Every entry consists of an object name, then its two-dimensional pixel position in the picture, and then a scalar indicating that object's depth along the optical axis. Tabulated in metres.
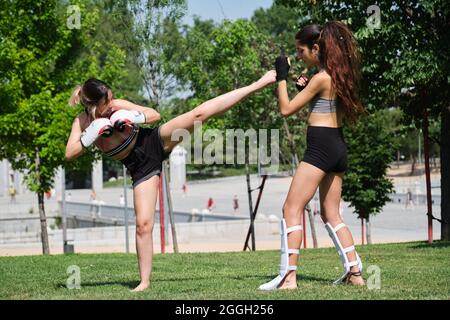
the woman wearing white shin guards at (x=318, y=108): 6.62
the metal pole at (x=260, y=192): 21.71
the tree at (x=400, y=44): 13.72
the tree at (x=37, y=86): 18.47
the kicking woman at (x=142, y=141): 6.96
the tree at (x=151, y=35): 18.94
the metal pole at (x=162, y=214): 20.96
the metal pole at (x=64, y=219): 28.30
